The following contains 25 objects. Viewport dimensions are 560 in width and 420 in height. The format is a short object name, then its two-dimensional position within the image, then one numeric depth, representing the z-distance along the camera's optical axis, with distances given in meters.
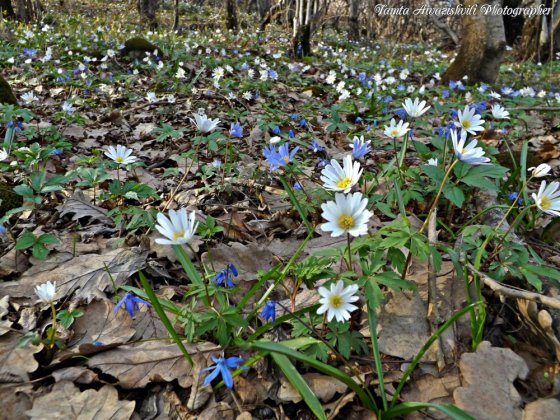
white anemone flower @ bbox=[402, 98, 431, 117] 0.49
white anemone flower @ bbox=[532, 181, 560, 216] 0.34
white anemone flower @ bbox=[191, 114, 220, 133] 0.52
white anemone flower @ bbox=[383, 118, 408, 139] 0.47
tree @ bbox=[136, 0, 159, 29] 3.24
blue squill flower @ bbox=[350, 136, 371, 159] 0.44
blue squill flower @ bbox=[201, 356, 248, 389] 0.28
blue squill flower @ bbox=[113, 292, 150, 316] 0.35
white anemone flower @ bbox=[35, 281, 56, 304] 0.34
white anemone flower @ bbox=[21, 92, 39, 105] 1.03
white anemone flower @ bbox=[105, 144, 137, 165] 0.54
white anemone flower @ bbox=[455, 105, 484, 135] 0.44
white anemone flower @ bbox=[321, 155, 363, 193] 0.35
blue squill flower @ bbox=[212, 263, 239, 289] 0.37
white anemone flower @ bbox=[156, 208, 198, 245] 0.31
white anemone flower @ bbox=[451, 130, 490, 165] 0.35
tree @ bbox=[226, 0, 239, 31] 3.28
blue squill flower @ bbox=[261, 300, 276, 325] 0.33
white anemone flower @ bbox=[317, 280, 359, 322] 0.31
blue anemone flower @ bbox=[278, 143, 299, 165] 0.47
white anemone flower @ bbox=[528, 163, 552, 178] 0.42
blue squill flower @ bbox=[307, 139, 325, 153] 0.68
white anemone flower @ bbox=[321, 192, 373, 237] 0.30
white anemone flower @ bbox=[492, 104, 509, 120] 0.55
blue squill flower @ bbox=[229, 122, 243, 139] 0.65
